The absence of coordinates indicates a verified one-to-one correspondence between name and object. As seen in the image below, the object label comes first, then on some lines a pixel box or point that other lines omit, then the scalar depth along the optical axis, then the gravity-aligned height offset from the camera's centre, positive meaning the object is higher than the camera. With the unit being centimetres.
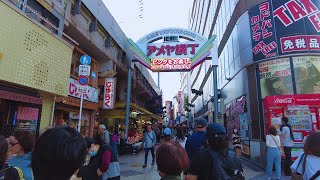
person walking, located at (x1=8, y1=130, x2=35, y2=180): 289 -28
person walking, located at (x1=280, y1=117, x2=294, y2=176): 900 -44
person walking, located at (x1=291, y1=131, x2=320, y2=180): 307 -39
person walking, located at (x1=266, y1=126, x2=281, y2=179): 774 -64
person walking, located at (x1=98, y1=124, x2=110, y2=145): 487 -13
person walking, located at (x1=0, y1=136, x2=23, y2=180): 217 -41
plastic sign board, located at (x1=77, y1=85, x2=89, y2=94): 820 +125
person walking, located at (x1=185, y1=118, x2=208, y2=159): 495 -21
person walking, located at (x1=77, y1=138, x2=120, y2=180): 437 -69
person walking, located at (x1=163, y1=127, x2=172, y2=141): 1587 -30
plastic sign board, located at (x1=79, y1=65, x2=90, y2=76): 834 +191
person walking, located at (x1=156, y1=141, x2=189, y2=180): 243 -34
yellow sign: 1353 -117
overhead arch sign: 1783 +576
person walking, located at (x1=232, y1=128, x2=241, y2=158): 1106 -67
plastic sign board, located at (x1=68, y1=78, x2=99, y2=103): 1197 +184
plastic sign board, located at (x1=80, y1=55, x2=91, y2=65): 886 +242
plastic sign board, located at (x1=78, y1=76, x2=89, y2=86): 806 +152
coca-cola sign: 1083 +132
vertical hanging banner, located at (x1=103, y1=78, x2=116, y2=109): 1483 +205
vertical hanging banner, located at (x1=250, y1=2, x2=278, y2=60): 1277 +528
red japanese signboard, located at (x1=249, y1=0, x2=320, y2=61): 1217 +527
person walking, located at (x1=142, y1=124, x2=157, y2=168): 1139 -60
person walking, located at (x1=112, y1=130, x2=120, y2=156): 1420 -61
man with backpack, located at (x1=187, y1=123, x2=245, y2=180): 270 -39
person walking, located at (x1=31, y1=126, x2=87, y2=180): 145 -18
